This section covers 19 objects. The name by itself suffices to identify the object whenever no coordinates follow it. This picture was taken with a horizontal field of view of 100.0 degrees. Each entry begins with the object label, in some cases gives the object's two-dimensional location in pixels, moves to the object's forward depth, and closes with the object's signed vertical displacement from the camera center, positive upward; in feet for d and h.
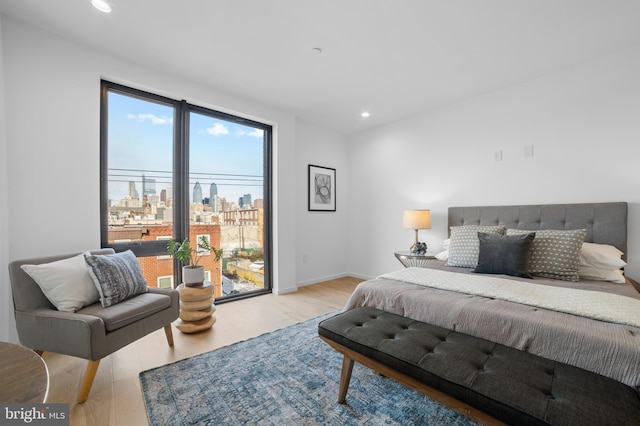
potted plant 8.41 -1.86
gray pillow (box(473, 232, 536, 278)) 7.41 -1.24
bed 4.08 -1.83
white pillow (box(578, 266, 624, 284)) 7.12 -1.70
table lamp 11.71 -0.48
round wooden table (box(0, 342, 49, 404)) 2.12 -1.45
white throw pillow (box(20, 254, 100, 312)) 5.78 -1.64
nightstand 10.68 -1.98
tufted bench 3.11 -2.28
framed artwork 14.64 +1.23
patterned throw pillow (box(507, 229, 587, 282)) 7.27 -1.21
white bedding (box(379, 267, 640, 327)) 4.61 -1.73
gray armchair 5.24 -2.38
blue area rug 4.90 -3.79
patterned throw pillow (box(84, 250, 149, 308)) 6.20 -1.65
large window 8.91 +0.93
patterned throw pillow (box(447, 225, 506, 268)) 8.67 -1.12
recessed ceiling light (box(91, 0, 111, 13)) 6.27 +4.84
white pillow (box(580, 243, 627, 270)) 7.29 -1.26
